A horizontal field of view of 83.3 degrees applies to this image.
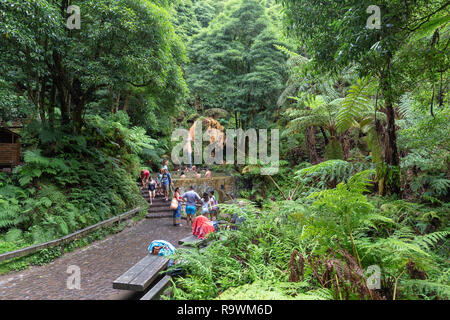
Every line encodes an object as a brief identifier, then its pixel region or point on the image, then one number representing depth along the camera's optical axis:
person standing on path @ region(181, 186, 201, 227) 7.96
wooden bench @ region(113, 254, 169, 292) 2.99
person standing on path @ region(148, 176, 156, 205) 10.63
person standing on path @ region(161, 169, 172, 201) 10.82
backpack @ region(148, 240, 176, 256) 4.03
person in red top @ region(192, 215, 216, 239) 5.19
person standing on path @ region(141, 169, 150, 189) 12.43
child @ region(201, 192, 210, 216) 8.04
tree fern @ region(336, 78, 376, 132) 5.25
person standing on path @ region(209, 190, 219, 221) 8.35
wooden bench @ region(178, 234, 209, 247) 4.34
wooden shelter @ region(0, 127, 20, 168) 7.88
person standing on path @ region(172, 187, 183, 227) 8.58
